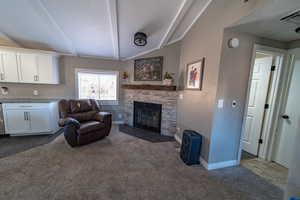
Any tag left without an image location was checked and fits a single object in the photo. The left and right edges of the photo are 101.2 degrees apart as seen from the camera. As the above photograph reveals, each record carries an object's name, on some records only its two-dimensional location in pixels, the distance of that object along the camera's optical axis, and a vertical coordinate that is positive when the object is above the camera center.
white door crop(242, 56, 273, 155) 2.44 -0.21
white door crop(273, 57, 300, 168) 2.13 -0.54
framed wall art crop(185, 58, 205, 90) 2.33 +0.30
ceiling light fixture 2.68 +1.07
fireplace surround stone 3.44 -0.42
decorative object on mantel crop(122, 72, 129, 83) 4.28 +0.33
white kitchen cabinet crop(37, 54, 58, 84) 3.26 +0.38
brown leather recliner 2.60 -0.88
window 4.08 -0.01
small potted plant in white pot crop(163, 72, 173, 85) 3.26 +0.24
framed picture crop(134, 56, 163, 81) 3.65 +0.57
